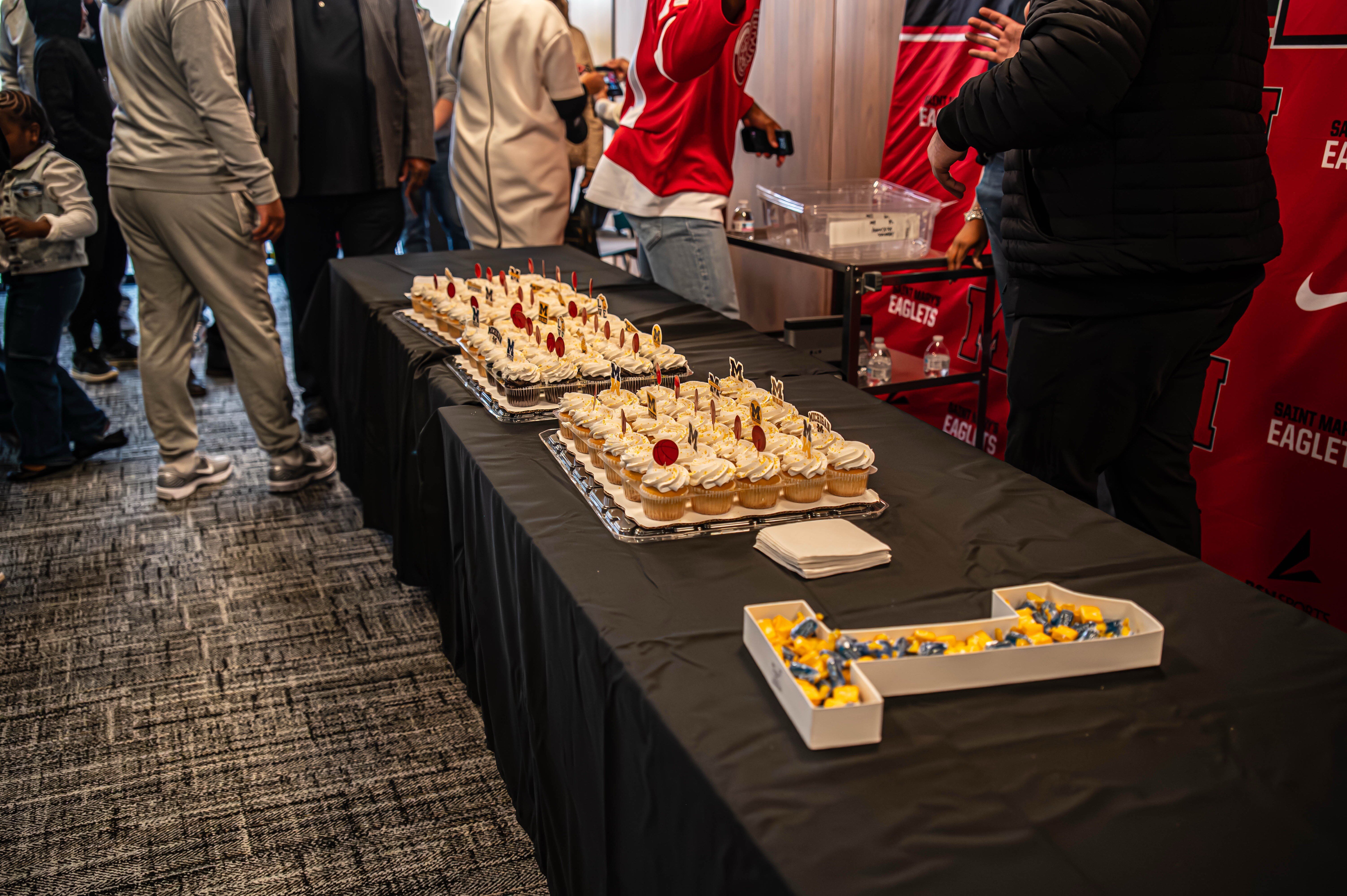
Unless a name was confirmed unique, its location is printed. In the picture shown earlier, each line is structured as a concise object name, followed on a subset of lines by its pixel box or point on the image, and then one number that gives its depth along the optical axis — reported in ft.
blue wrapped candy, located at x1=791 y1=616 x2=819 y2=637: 3.03
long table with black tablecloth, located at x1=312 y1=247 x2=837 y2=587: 6.68
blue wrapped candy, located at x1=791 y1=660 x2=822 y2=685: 2.80
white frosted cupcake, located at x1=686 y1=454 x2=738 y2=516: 4.11
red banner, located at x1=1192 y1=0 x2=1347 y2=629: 7.38
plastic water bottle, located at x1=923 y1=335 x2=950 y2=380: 10.58
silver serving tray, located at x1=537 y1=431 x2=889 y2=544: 4.07
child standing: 10.18
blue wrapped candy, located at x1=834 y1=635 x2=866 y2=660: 2.88
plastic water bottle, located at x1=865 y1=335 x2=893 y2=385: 10.22
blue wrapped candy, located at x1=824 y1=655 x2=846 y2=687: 2.78
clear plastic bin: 9.55
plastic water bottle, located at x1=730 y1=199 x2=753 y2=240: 11.18
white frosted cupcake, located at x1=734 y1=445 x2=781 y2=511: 4.20
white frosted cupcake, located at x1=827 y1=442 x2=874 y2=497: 4.30
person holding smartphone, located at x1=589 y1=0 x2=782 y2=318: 8.93
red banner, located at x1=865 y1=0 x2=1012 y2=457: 10.85
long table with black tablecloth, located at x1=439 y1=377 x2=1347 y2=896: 2.36
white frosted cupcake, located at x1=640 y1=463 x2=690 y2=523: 4.09
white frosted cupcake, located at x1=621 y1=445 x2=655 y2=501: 4.25
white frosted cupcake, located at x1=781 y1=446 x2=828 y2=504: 4.25
